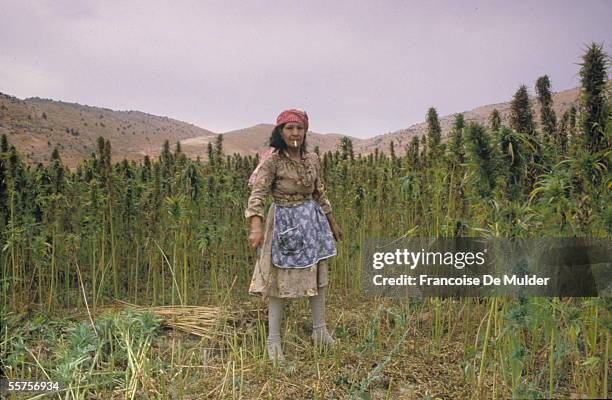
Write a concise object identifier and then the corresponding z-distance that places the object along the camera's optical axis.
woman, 3.55
